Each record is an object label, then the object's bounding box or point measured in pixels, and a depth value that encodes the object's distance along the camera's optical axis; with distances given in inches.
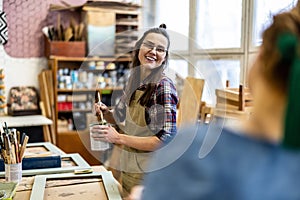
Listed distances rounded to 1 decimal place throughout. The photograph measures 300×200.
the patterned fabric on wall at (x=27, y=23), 74.6
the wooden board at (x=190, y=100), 64.1
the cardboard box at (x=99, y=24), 143.2
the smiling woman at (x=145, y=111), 53.2
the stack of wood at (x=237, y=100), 70.9
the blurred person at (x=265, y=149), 17.3
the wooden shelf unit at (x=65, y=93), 142.5
